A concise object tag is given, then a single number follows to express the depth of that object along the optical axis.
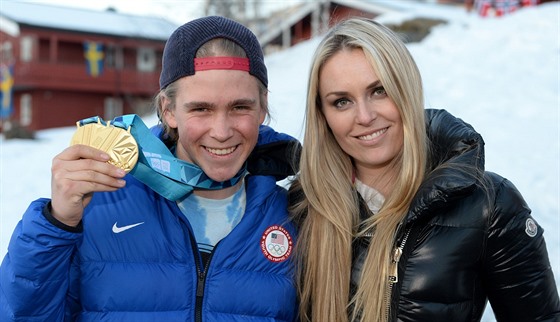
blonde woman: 2.46
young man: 2.18
